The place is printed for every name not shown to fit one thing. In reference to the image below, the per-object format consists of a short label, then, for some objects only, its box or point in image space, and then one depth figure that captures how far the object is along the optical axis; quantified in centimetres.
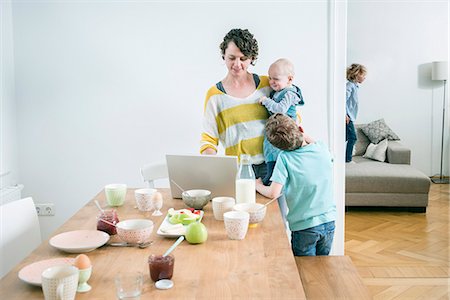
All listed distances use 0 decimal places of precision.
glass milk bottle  227
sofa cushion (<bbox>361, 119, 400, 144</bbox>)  574
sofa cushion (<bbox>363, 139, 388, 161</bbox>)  568
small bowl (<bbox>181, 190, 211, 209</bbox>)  229
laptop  235
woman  278
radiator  365
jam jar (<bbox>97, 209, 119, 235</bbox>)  195
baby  274
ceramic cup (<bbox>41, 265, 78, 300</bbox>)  132
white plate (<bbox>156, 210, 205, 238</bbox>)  191
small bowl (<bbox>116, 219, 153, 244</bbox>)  180
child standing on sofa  525
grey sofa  512
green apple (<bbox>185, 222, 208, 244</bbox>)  183
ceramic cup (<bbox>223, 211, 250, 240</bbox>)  185
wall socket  397
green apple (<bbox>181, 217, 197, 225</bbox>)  203
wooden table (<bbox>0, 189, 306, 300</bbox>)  144
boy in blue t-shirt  244
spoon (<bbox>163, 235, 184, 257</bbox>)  163
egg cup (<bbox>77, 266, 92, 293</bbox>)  144
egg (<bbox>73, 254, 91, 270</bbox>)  146
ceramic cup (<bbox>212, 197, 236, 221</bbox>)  212
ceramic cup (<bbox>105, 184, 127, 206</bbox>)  237
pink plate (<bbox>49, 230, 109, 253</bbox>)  174
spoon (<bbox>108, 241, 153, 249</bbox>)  181
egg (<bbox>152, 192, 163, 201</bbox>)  226
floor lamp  577
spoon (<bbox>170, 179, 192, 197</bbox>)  234
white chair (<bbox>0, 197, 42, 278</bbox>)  212
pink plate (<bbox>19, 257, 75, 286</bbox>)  147
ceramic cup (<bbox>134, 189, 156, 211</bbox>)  228
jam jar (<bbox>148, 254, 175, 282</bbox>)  149
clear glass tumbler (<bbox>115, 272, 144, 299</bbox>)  135
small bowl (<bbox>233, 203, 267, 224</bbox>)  205
